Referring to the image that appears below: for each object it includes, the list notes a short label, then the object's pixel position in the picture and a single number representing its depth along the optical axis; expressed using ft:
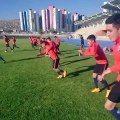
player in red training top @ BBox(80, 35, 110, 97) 13.91
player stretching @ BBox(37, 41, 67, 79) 19.41
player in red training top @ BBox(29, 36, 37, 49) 56.33
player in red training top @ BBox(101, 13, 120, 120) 7.39
